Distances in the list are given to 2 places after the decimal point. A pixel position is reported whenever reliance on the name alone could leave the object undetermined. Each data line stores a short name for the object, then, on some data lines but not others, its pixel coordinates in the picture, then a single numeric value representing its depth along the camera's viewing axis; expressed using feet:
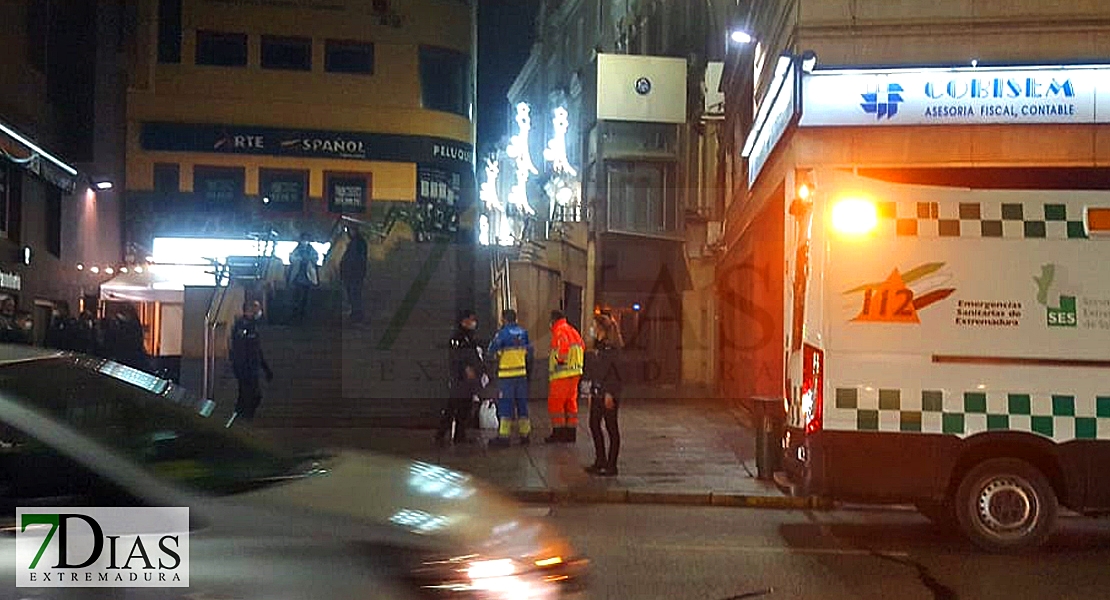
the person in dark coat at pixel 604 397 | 40.60
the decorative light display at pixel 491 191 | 153.34
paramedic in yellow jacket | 47.62
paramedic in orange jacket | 46.01
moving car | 12.34
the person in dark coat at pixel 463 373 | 47.44
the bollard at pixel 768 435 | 36.94
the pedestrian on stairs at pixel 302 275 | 68.80
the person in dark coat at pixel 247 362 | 49.97
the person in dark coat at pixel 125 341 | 55.98
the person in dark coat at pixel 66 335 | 54.65
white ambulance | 28.50
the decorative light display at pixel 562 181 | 114.52
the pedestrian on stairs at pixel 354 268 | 67.87
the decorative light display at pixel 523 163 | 139.54
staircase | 56.03
